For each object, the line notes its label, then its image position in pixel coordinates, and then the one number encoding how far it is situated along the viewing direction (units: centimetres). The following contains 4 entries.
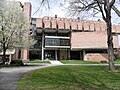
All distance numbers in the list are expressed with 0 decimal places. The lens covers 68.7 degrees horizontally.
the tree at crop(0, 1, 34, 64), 1246
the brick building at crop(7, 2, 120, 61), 2467
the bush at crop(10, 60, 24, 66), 1333
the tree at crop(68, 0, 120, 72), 840
